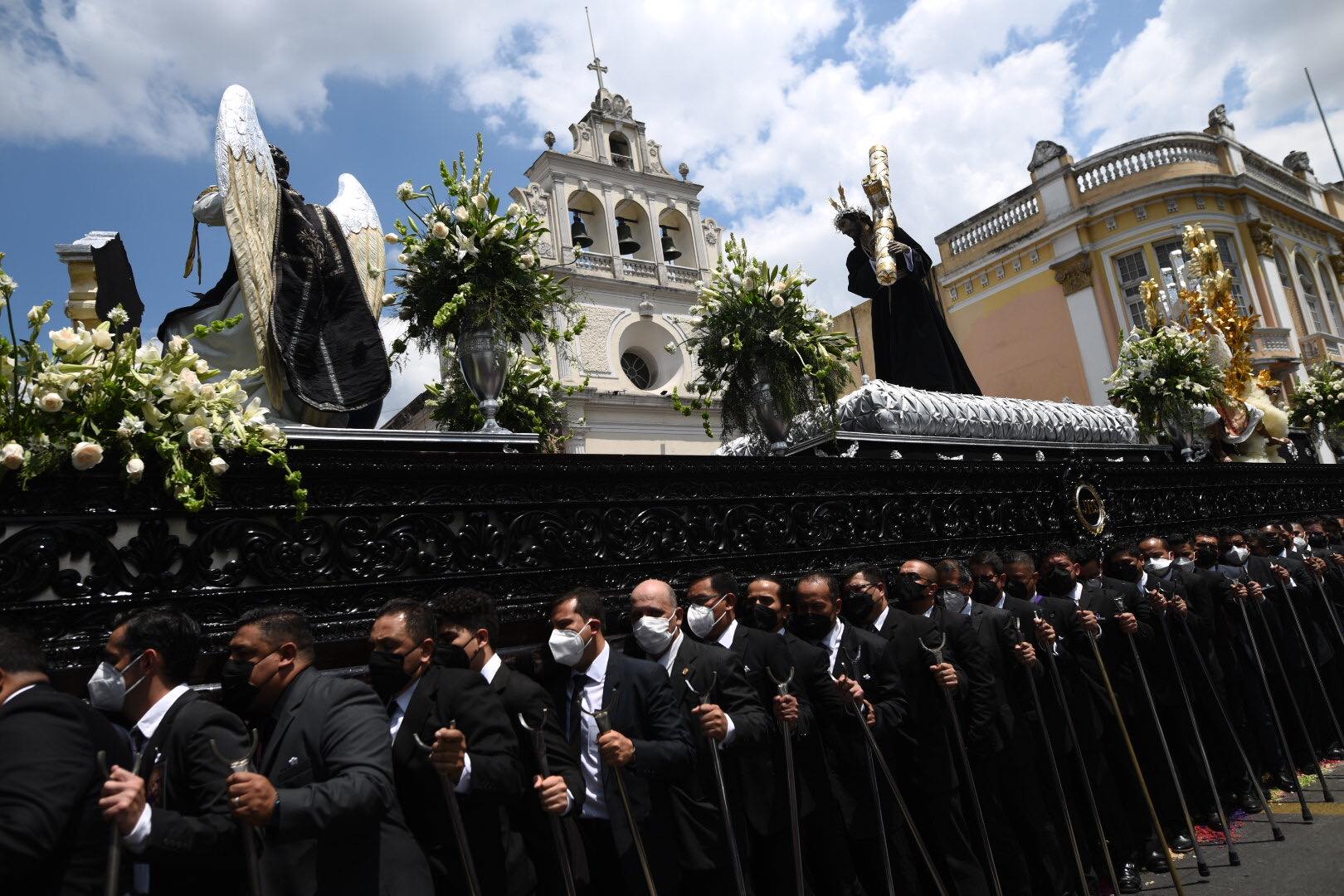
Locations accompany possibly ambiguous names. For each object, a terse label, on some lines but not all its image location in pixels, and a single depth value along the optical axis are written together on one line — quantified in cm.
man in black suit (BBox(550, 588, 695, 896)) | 367
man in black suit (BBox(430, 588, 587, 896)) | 337
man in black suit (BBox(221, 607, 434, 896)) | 266
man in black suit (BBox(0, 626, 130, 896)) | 230
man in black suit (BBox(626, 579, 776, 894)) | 382
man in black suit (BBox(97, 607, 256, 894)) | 247
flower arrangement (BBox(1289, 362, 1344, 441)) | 1409
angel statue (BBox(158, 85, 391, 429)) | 461
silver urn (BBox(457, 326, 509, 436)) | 500
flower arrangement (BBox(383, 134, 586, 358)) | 505
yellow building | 2148
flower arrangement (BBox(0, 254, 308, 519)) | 321
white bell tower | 2286
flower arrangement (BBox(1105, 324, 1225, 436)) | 980
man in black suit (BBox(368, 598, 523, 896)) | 321
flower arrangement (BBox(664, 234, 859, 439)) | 635
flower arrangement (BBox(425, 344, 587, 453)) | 554
